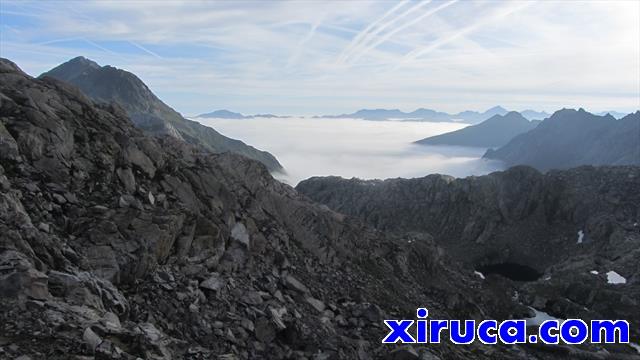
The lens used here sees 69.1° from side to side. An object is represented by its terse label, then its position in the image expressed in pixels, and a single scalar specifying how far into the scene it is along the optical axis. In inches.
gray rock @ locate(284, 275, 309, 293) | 1119.0
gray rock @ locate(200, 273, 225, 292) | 904.3
